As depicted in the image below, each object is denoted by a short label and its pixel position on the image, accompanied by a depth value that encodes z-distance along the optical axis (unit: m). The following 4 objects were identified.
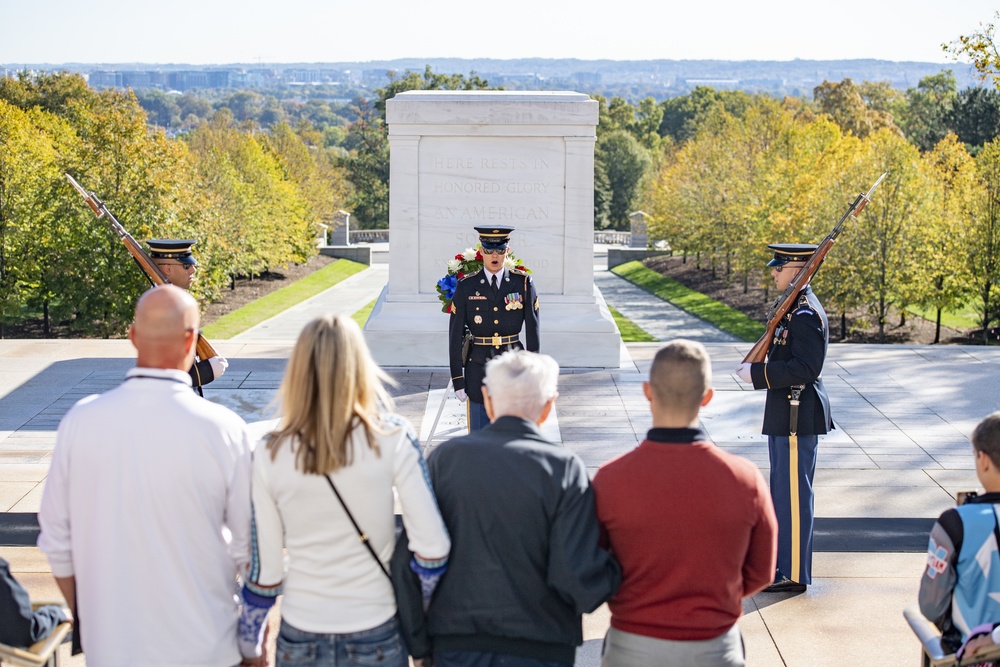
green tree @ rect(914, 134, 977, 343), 20.12
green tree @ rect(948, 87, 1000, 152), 41.41
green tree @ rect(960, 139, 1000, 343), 20.22
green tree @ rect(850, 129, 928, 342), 20.23
